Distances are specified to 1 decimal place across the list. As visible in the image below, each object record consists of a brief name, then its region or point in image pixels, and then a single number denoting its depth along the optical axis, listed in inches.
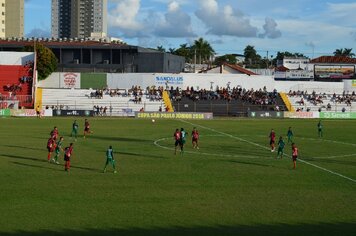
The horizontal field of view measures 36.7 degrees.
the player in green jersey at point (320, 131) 1897.6
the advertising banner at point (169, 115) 2854.3
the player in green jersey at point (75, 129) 1742.1
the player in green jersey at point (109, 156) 1085.9
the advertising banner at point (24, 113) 2824.8
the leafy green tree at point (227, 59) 7482.3
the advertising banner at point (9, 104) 2928.2
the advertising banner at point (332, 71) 4736.7
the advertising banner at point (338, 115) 3134.8
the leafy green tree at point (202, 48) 6094.0
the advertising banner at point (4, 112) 2817.4
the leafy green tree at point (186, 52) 6598.4
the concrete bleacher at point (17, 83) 3061.0
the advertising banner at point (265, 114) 3058.6
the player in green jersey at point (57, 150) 1187.7
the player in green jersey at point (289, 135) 1611.0
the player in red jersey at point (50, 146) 1223.8
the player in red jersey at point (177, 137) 1382.9
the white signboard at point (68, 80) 3467.0
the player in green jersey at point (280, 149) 1301.7
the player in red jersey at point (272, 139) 1451.8
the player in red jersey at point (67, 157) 1091.9
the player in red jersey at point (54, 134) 1272.1
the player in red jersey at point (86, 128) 1836.0
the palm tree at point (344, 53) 7416.3
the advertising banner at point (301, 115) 3083.2
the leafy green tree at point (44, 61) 3403.1
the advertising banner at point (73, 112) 2901.1
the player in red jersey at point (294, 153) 1171.0
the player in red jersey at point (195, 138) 1502.1
